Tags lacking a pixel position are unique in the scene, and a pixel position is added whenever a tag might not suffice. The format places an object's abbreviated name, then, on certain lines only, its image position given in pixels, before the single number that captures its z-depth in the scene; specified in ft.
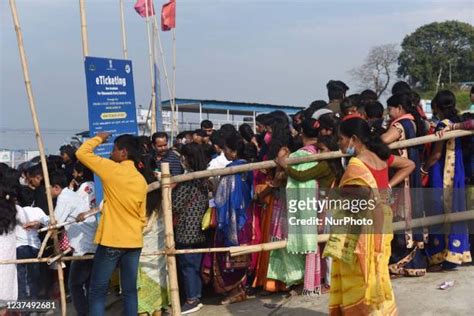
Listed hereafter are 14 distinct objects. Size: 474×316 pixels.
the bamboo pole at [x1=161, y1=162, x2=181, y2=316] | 14.17
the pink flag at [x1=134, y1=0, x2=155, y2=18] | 38.88
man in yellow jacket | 13.51
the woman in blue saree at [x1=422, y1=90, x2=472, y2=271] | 15.66
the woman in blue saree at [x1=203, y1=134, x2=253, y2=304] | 16.44
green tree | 156.87
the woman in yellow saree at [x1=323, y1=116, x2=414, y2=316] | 11.29
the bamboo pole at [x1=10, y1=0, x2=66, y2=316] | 14.79
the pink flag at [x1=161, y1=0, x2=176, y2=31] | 45.52
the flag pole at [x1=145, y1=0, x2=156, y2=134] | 28.32
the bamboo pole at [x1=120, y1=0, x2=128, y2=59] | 26.26
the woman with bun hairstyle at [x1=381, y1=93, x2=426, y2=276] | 15.49
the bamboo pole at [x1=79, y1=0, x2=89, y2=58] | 16.52
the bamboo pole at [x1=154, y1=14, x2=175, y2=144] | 42.59
